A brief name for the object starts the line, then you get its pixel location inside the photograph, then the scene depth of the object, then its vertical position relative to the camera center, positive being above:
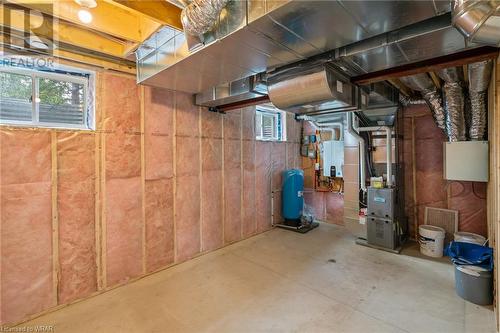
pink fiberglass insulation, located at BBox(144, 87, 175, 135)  3.04 +0.72
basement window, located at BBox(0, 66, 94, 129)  2.24 +0.68
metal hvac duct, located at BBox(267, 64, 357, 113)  2.12 +0.72
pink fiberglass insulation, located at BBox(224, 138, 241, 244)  4.03 -0.43
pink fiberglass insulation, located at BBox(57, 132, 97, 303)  2.45 -0.51
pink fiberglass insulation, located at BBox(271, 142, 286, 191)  4.96 +0.07
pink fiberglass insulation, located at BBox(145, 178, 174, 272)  3.08 -0.76
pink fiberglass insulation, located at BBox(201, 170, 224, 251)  3.70 -0.71
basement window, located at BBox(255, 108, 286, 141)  5.12 +0.86
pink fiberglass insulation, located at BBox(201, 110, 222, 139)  3.66 +0.64
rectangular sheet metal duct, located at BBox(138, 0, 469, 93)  1.33 +0.87
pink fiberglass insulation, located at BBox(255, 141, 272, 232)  4.61 -0.37
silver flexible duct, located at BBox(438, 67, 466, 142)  2.58 +0.74
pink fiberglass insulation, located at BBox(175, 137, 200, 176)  3.37 +0.13
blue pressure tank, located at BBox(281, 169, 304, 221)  4.86 -0.62
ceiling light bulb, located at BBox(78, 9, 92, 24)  1.97 +1.24
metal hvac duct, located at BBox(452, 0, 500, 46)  1.11 +0.70
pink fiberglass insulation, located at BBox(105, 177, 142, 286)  2.76 -0.76
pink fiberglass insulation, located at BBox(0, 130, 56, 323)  2.15 -0.54
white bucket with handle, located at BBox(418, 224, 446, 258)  3.47 -1.13
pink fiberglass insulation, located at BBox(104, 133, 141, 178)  2.74 +0.13
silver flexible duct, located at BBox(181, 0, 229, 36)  1.47 +0.97
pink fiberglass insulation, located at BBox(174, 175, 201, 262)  3.38 -0.74
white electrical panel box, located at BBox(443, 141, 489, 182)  2.96 +0.04
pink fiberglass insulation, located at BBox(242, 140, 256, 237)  4.35 -0.44
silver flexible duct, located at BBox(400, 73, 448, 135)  2.69 +0.89
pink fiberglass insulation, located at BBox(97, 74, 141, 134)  2.70 +0.73
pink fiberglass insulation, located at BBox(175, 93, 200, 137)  3.35 +0.71
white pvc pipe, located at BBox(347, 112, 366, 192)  4.06 +0.32
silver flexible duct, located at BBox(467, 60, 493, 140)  2.17 +0.78
